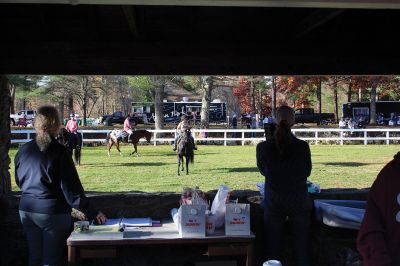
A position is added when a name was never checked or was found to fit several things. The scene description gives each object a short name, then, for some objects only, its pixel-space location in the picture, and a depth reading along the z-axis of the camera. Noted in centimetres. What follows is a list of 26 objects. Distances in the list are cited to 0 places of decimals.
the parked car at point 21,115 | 4354
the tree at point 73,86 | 3707
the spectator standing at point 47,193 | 373
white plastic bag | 443
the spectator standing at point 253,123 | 3296
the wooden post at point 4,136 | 504
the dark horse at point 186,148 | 1506
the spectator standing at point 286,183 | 424
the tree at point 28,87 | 3428
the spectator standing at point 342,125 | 3218
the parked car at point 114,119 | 4561
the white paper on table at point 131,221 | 471
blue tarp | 453
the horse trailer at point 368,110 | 4162
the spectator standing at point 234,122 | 3512
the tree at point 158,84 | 2988
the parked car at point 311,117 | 4269
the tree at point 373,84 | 3397
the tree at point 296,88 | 3644
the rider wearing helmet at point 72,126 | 1815
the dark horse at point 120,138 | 2053
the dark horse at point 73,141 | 1347
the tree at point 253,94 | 3850
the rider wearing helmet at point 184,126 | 1558
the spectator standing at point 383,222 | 214
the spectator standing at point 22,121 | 4198
